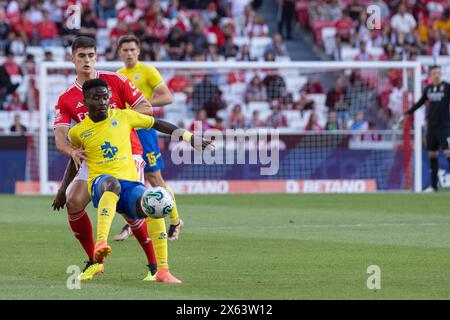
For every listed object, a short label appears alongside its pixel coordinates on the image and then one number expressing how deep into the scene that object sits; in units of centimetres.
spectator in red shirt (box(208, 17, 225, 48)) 2910
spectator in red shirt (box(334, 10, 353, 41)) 2983
